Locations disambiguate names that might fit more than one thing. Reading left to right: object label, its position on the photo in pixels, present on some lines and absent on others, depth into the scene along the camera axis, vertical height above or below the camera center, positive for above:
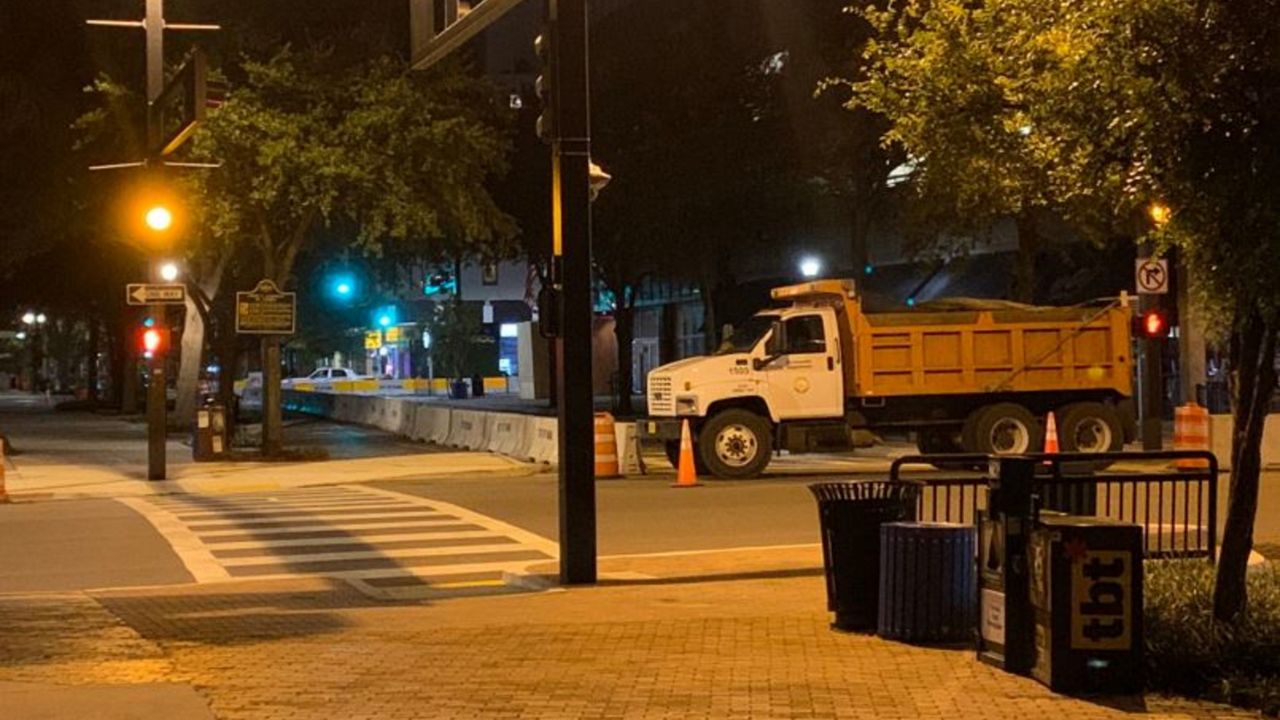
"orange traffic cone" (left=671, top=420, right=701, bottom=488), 22.48 -1.26
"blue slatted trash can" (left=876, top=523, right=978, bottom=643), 9.05 -1.21
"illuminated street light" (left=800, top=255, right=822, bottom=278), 40.94 +3.13
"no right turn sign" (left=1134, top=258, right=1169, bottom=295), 21.78 +1.46
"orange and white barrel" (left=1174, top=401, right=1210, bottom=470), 21.47 -0.72
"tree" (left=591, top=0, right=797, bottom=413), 40.50 +6.42
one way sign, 24.28 +1.51
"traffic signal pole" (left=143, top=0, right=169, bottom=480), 23.17 +0.57
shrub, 7.64 -1.48
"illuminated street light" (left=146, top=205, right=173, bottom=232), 23.88 +2.69
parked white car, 78.50 +0.49
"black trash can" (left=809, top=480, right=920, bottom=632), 9.70 -1.07
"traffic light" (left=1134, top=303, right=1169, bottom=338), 22.56 +0.78
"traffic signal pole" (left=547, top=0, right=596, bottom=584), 12.48 +0.80
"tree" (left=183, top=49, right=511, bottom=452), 27.42 +4.27
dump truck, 23.62 +0.00
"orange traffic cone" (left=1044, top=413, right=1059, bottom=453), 22.53 -0.87
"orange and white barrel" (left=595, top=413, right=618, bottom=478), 23.88 -1.05
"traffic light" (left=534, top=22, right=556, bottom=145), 12.68 +2.51
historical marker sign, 27.75 +1.42
